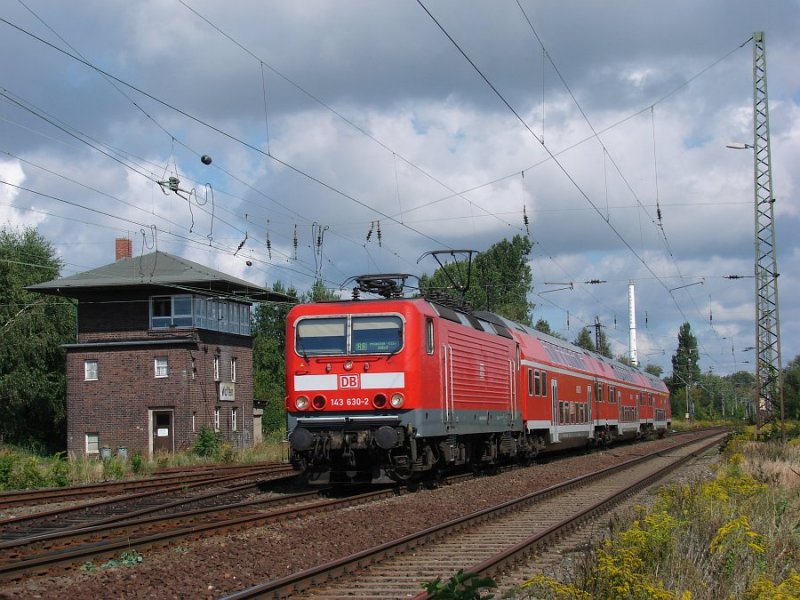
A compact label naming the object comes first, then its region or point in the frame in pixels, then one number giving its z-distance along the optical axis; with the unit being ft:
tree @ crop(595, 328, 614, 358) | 369.83
